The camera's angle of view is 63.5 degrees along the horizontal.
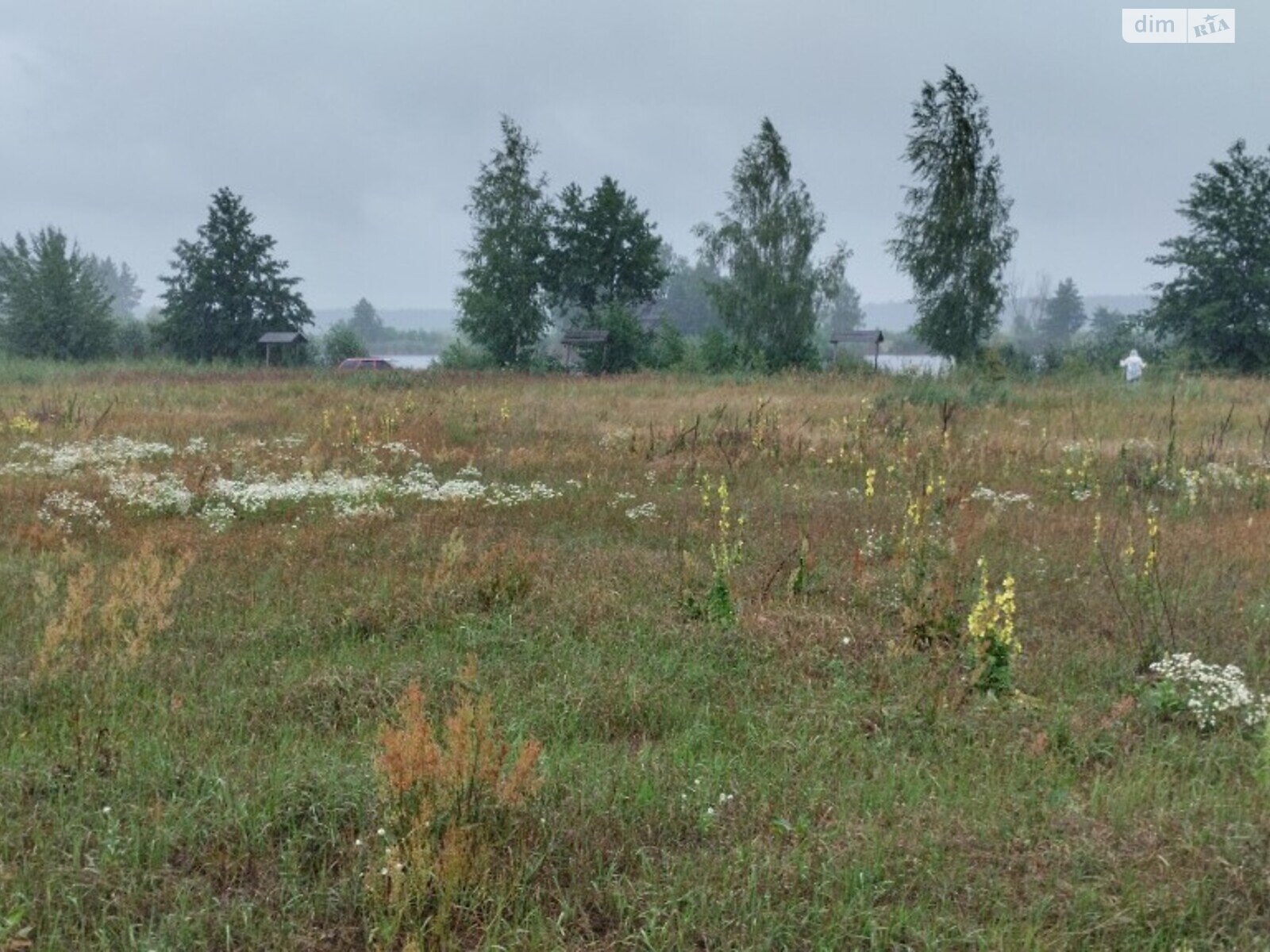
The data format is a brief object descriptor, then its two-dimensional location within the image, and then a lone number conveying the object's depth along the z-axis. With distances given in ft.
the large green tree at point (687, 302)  339.65
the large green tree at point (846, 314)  467.93
